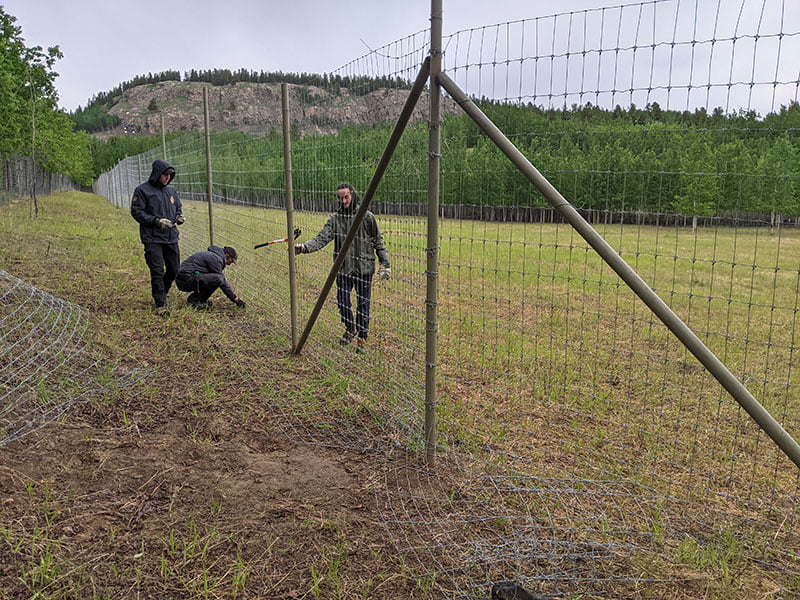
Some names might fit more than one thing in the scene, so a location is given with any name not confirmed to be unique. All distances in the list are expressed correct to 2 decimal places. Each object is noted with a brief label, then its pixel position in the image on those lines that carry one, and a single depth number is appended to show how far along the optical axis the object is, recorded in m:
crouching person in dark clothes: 7.33
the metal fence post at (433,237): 3.15
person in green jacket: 5.45
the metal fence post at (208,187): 8.67
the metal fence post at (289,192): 5.34
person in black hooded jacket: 7.00
